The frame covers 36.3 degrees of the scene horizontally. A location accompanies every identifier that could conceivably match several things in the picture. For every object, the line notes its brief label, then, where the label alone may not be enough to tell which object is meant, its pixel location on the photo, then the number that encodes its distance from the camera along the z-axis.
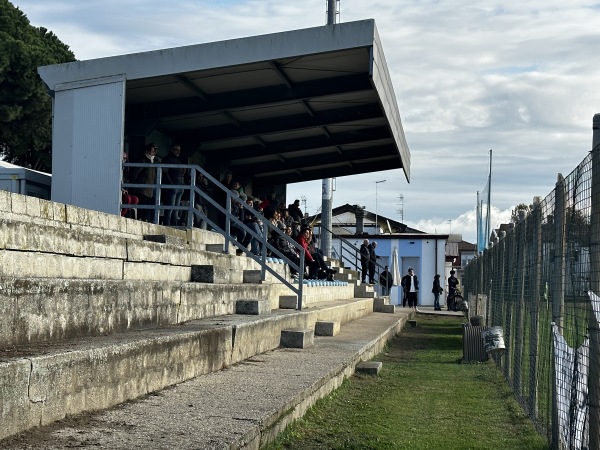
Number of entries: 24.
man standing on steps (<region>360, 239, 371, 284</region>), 30.04
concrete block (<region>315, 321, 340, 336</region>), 13.13
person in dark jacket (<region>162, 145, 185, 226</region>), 14.00
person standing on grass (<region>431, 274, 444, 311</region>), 40.00
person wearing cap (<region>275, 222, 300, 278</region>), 17.94
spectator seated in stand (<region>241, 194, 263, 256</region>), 16.33
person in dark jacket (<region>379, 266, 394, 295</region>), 30.46
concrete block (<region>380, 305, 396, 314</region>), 25.36
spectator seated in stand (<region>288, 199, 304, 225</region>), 22.72
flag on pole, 33.10
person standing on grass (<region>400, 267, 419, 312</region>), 36.53
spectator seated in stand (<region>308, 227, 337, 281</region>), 20.65
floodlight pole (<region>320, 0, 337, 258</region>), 26.22
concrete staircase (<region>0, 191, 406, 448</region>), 4.97
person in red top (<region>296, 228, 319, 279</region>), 18.88
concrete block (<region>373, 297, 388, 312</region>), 25.41
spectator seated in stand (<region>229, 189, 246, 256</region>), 16.71
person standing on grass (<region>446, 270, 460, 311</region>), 39.81
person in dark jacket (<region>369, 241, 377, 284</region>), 30.98
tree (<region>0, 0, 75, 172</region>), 34.75
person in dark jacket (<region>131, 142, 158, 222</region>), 13.95
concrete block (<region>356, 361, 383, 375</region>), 10.91
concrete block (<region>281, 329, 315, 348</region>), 10.73
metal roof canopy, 13.38
